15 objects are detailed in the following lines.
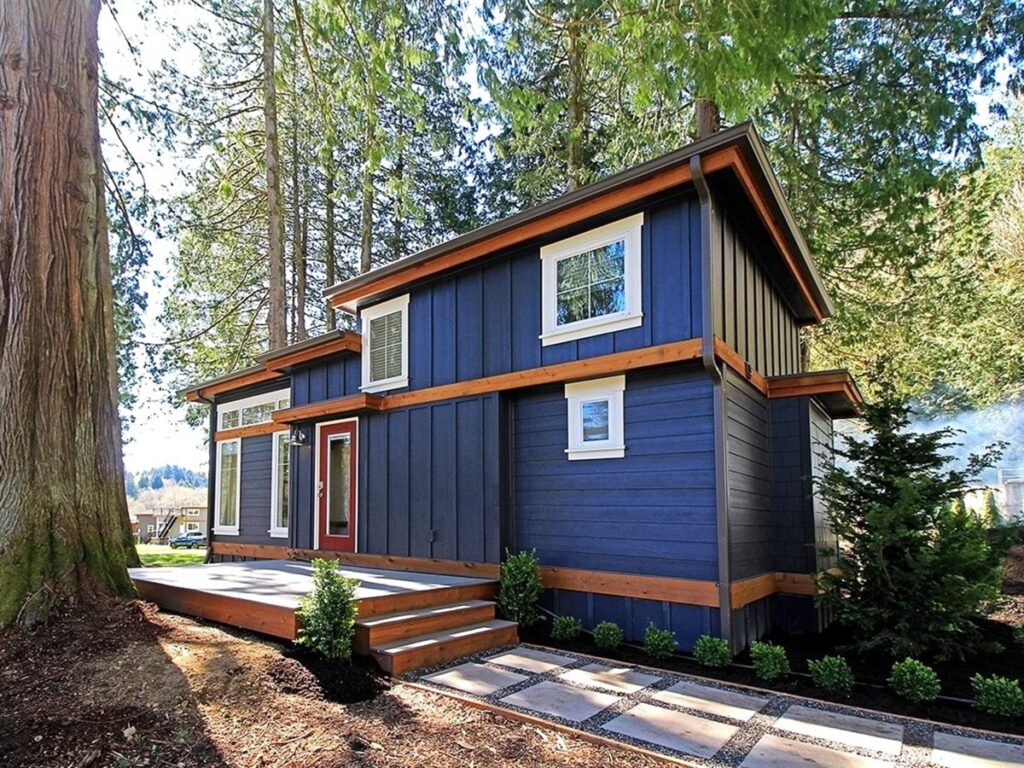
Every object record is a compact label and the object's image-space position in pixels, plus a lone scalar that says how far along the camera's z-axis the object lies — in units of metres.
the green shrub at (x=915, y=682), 4.09
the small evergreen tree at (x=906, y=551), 4.86
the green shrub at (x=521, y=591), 5.79
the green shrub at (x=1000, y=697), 3.84
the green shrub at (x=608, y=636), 5.30
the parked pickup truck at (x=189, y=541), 27.08
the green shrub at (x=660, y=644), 5.05
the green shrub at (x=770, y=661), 4.53
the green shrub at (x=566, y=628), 5.61
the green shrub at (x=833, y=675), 4.33
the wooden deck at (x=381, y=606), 4.57
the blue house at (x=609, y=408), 5.25
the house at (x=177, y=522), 36.44
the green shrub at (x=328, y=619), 4.29
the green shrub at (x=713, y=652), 4.75
